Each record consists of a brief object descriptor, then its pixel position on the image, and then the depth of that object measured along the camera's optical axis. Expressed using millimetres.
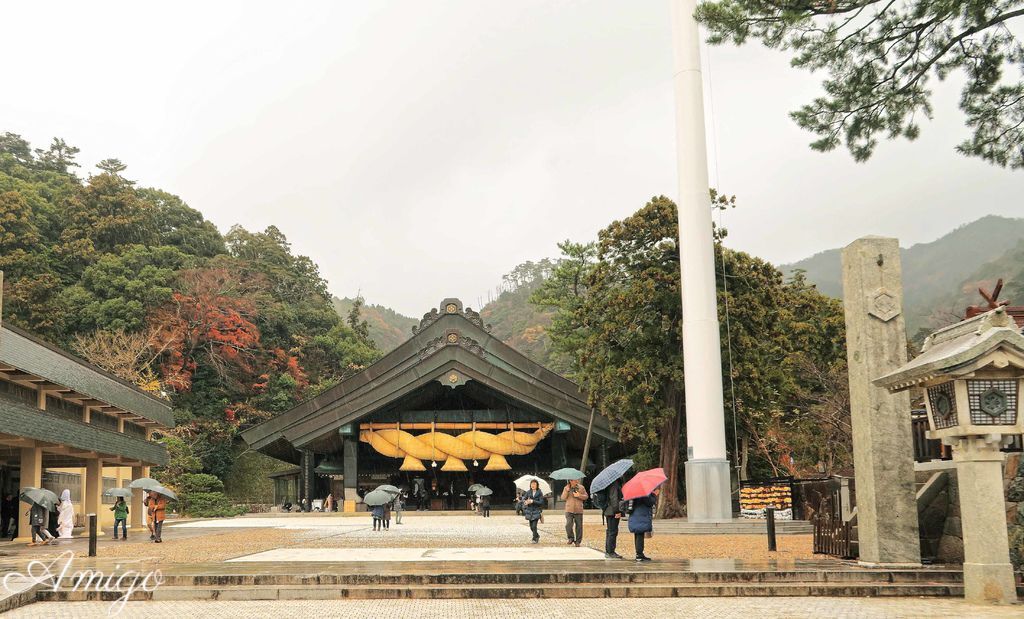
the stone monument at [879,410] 11312
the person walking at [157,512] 19155
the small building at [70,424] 19344
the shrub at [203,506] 38847
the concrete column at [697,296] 20672
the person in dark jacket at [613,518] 12719
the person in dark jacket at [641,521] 11961
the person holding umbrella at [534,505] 17031
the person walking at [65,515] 21844
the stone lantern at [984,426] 9297
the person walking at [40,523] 19062
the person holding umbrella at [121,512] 21406
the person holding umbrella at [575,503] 15930
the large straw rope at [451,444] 34375
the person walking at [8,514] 24047
